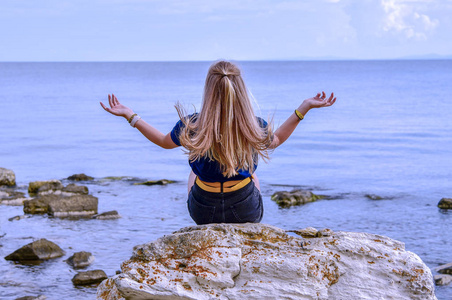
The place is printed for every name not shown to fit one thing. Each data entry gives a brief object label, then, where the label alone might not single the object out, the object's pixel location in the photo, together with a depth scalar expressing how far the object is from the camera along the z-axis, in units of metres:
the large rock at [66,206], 12.13
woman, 5.05
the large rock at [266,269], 4.47
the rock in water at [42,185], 14.45
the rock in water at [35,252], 9.13
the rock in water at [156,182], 16.31
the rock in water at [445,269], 8.90
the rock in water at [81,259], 9.02
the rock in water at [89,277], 8.24
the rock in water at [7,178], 15.59
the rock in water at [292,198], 13.66
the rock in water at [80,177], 17.05
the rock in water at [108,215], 12.03
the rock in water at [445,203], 13.56
